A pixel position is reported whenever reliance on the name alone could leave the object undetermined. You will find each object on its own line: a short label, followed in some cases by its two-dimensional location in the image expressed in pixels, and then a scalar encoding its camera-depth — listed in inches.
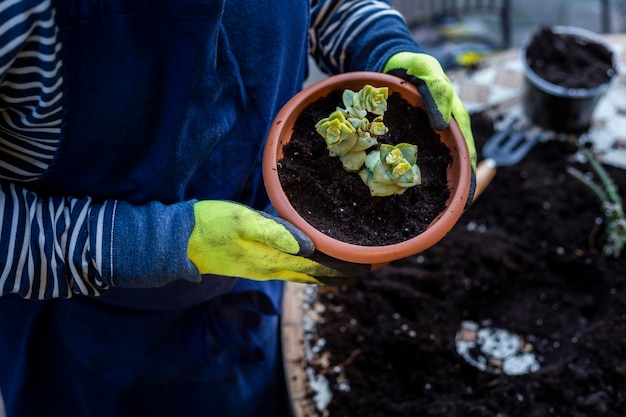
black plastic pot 63.9
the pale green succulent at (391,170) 31.8
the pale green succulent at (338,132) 32.1
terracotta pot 31.5
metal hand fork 62.4
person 26.8
